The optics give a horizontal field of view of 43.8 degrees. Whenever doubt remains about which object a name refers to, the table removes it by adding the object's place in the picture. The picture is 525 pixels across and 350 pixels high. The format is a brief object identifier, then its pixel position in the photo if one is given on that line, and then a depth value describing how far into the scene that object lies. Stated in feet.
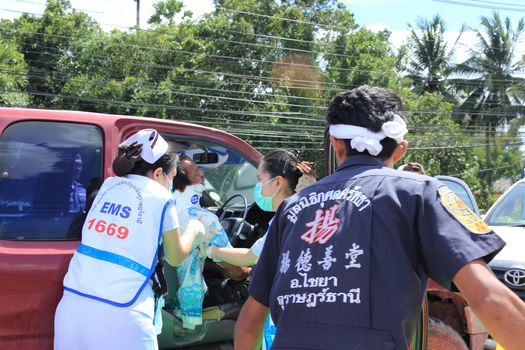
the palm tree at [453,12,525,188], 131.44
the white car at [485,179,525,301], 16.96
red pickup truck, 10.15
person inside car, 12.40
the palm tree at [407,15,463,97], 130.52
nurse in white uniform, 9.37
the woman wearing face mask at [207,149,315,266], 12.04
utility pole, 121.92
